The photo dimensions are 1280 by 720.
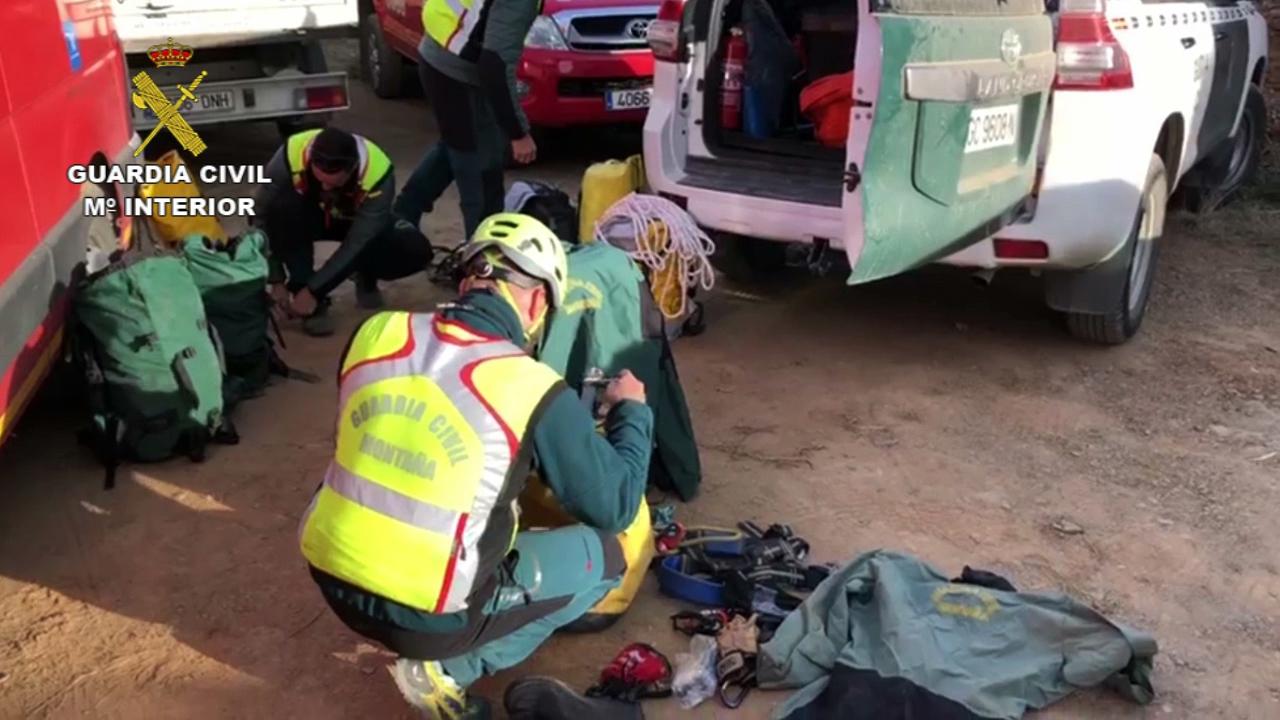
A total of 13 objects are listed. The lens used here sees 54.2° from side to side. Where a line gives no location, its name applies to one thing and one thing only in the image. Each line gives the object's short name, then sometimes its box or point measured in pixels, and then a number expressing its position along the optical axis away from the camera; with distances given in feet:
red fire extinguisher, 17.99
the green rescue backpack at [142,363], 13.85
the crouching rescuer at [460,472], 8.36
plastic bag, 10.30
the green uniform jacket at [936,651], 9.89
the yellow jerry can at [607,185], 18.29
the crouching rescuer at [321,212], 17.63
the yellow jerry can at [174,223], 18.57
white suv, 12.89
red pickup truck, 26.09
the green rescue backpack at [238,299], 15.55
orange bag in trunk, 16.98
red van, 11.69
